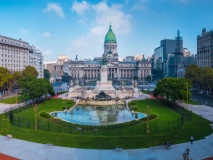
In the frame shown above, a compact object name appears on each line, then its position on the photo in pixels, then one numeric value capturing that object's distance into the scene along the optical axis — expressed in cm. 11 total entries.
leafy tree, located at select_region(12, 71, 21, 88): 7319
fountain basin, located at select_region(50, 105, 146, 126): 3585
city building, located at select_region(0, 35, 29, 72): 7995
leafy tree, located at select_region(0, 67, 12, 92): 6122
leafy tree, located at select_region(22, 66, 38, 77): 8247
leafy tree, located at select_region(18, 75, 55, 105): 4962
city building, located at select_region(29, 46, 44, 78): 10237
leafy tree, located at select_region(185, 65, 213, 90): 6716
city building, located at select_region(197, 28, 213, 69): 8235
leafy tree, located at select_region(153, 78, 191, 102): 4557
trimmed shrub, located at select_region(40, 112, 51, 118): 3682
